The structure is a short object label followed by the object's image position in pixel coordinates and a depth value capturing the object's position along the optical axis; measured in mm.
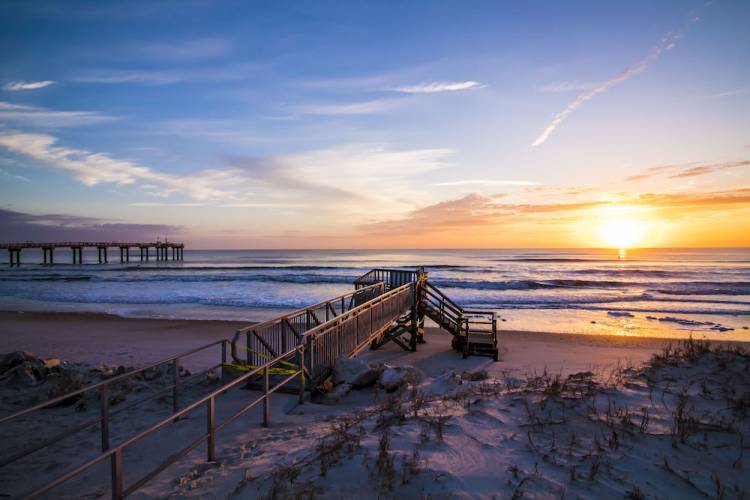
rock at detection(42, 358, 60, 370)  9213
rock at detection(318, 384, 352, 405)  7314
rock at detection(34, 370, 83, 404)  7594
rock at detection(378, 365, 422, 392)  8094
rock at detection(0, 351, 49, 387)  8297
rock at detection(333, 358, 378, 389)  7965
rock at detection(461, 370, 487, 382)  8859
